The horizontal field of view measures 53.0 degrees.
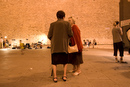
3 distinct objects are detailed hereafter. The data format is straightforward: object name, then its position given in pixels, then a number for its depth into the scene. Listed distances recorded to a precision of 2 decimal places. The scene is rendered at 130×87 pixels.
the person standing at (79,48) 3.14
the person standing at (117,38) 4.77
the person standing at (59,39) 2.60
